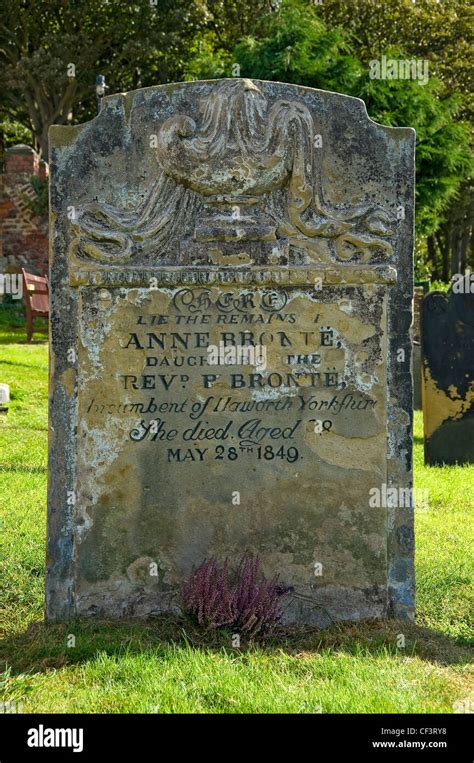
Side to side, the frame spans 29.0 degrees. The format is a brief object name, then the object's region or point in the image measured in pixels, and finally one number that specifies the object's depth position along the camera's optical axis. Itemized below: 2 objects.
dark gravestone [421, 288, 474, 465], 8.77
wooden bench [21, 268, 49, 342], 15.07
